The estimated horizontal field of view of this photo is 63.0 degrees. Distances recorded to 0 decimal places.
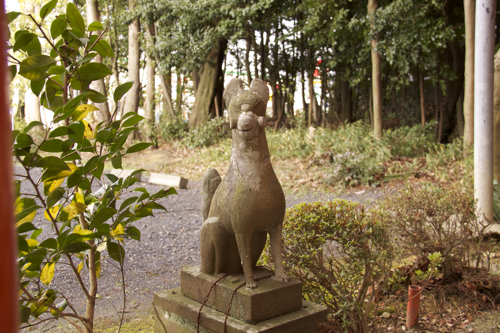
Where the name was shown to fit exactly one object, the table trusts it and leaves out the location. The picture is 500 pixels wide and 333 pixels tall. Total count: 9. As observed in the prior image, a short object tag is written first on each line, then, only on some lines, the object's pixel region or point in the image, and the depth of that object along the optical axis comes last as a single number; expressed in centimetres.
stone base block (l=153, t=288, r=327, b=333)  217
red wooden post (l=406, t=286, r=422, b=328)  289
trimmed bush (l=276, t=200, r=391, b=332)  279
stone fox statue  221
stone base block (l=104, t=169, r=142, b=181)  850
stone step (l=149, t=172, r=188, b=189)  808
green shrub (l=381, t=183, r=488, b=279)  351
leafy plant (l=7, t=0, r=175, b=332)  143
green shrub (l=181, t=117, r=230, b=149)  1095
